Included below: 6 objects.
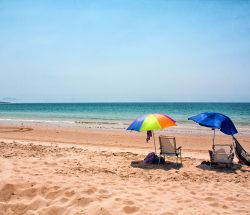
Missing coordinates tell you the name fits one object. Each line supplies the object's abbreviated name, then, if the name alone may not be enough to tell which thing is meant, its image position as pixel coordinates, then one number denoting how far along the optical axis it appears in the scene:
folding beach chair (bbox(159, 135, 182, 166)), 8.24
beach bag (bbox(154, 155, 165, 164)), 8.45
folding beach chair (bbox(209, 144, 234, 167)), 7.95
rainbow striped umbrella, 7.85
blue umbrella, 7.71
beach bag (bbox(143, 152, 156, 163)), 8.43
